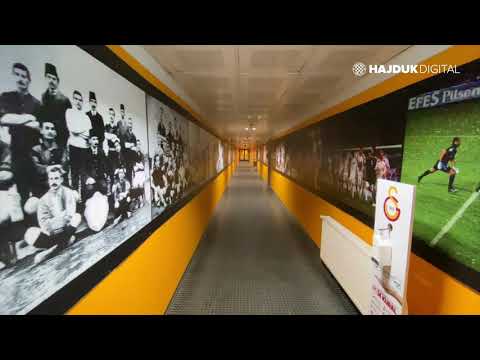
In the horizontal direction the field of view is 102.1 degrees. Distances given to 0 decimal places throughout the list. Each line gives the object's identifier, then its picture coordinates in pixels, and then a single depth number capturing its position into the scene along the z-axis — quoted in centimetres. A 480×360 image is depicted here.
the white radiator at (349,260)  184
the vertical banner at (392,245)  127
